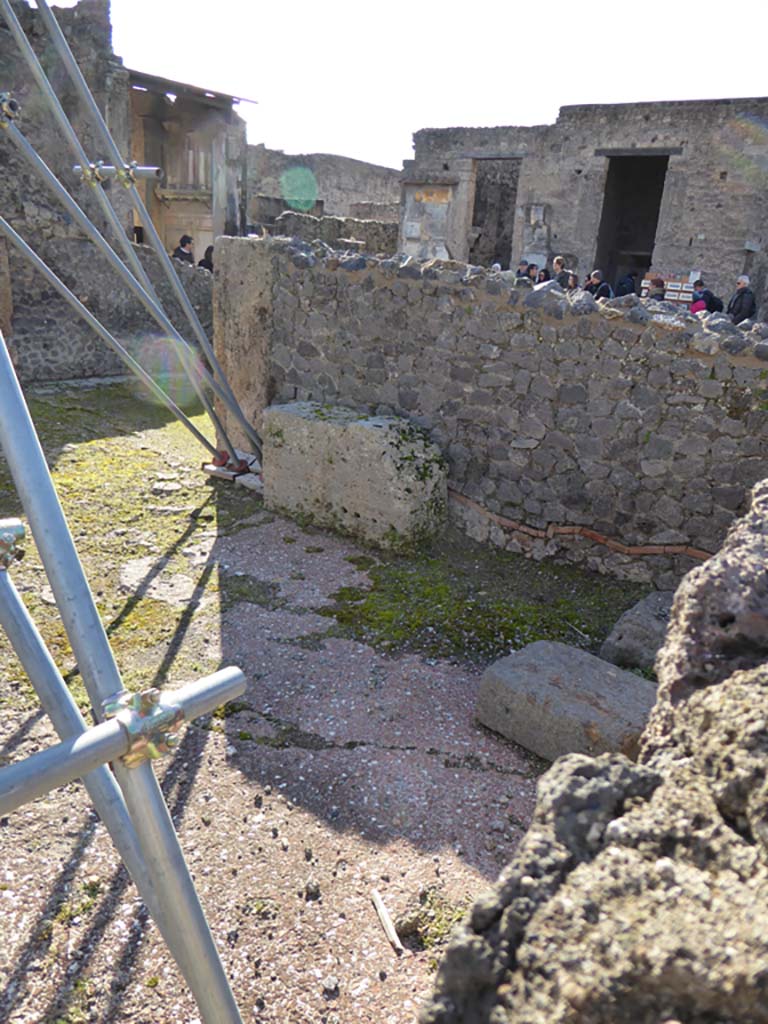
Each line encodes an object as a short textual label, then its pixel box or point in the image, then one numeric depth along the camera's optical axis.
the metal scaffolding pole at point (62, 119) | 3.81
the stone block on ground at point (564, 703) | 3.25
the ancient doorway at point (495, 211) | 19.09
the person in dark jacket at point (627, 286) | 11.34
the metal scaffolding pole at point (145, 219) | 4.21
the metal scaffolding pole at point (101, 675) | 1.24
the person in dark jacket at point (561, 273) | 10.62
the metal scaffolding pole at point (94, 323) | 4.76
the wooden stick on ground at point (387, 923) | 2.49
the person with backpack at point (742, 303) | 9.29
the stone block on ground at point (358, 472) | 5.31
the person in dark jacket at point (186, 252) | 12.55
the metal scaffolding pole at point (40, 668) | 1.44
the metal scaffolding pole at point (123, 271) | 4.10
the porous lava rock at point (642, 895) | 0.90
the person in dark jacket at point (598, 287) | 9.45
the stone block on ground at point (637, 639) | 3.93
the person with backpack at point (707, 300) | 9.40
